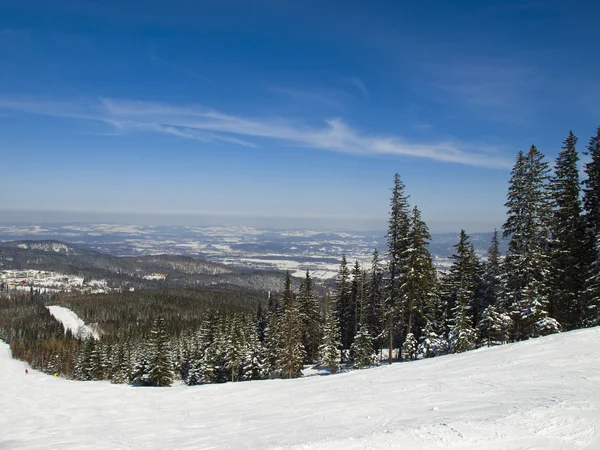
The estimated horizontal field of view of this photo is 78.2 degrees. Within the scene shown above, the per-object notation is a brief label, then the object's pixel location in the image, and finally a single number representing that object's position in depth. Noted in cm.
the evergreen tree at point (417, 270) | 2917
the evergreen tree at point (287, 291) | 4719
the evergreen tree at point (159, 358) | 4462
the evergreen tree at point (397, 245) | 2996
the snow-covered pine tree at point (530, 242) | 2728
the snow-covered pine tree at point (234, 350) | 4438
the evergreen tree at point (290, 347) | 3859
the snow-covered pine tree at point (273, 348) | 4072
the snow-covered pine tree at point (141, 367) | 4832
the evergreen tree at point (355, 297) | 4579
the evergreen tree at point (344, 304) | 4744
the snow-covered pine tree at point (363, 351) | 3466
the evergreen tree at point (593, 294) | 2509
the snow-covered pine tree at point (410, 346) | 3247
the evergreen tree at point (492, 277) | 3831
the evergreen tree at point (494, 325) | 3241
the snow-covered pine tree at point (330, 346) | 3809
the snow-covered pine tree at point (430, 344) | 3259
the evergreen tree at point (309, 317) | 4801
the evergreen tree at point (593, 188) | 2767
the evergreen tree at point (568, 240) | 2859
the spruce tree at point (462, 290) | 3110
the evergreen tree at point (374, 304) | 4391
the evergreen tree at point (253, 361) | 4341
